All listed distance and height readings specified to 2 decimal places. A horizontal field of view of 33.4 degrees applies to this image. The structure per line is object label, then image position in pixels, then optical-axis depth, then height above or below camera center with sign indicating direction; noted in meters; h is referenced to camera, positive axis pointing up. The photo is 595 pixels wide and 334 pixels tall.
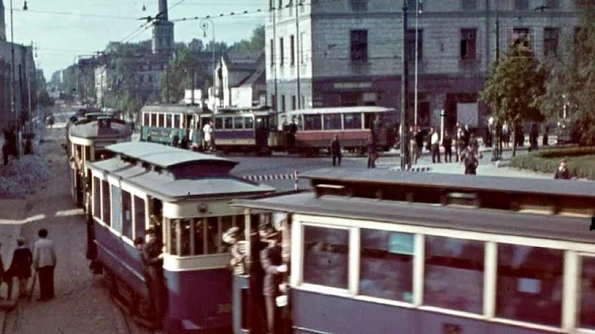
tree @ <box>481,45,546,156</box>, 42.38 -0.56
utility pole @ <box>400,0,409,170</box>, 29.33 -1.03
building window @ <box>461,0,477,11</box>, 57.69 +4.07
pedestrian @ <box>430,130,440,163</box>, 41.28 -2.99
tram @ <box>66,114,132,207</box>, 28.98 -1.85
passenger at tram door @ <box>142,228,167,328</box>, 13.84 -2.69
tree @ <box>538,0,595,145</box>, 35.59 -0.20
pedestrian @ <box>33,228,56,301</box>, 17.59 -3.29
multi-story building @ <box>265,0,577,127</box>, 56.62 +1.49
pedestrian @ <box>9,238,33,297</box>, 17.56 -3.27
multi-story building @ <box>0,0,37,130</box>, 70.25 -0.83
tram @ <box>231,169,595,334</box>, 8.73 -1.74
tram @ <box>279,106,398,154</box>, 47.38 -2.50
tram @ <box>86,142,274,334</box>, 13.30 -2.13
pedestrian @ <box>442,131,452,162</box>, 41.62 -3.07
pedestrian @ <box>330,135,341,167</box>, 41.25 -3.08
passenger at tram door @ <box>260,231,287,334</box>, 11.53 -2.36
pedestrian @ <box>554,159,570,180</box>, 25.16 -2.49
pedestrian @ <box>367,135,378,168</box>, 38.56 -3.03
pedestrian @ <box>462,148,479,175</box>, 30.70 -2.69
